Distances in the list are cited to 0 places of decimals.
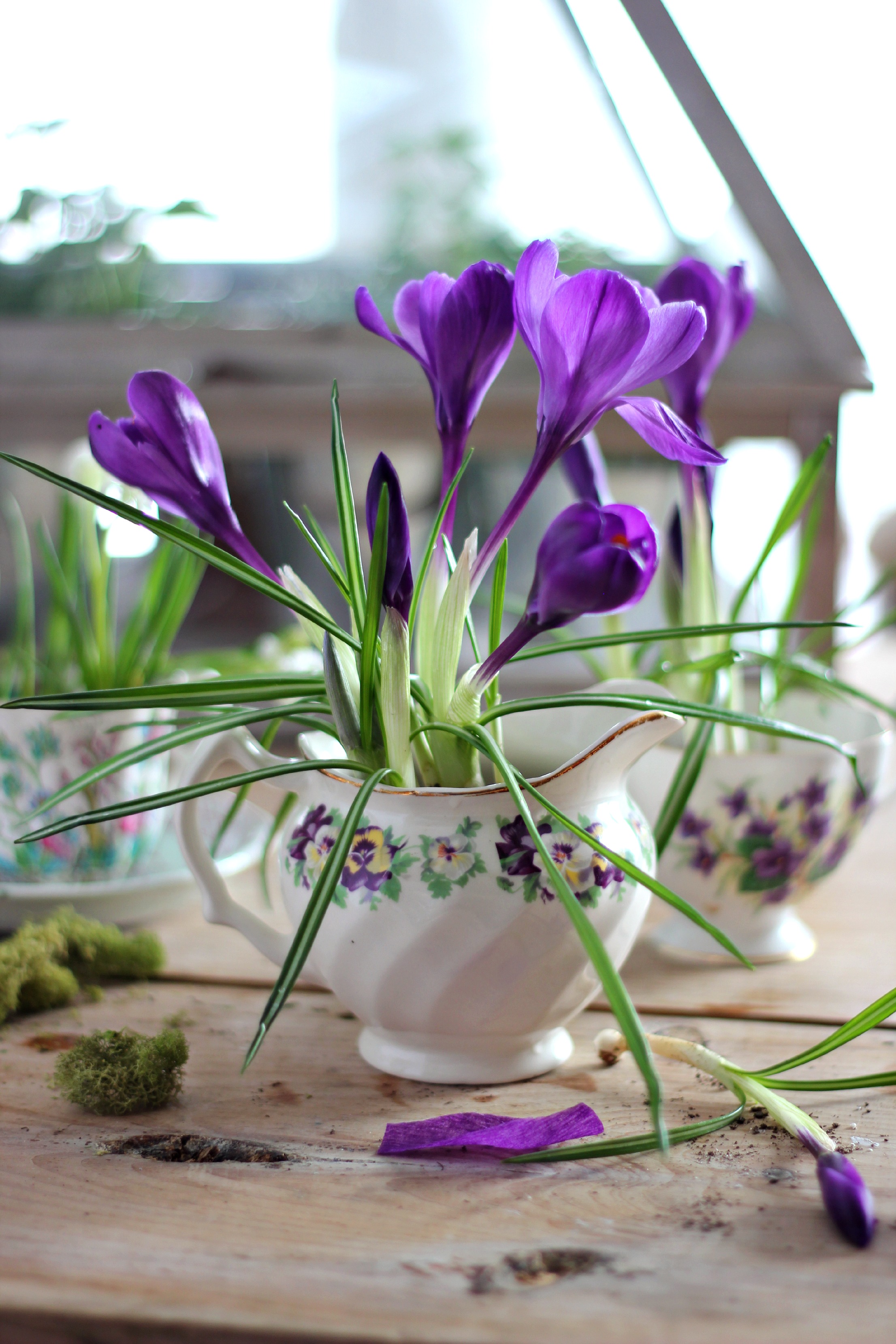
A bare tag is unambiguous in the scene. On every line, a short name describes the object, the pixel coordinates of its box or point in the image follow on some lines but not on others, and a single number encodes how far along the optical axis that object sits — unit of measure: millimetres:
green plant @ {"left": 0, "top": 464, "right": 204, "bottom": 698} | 558
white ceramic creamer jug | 331
